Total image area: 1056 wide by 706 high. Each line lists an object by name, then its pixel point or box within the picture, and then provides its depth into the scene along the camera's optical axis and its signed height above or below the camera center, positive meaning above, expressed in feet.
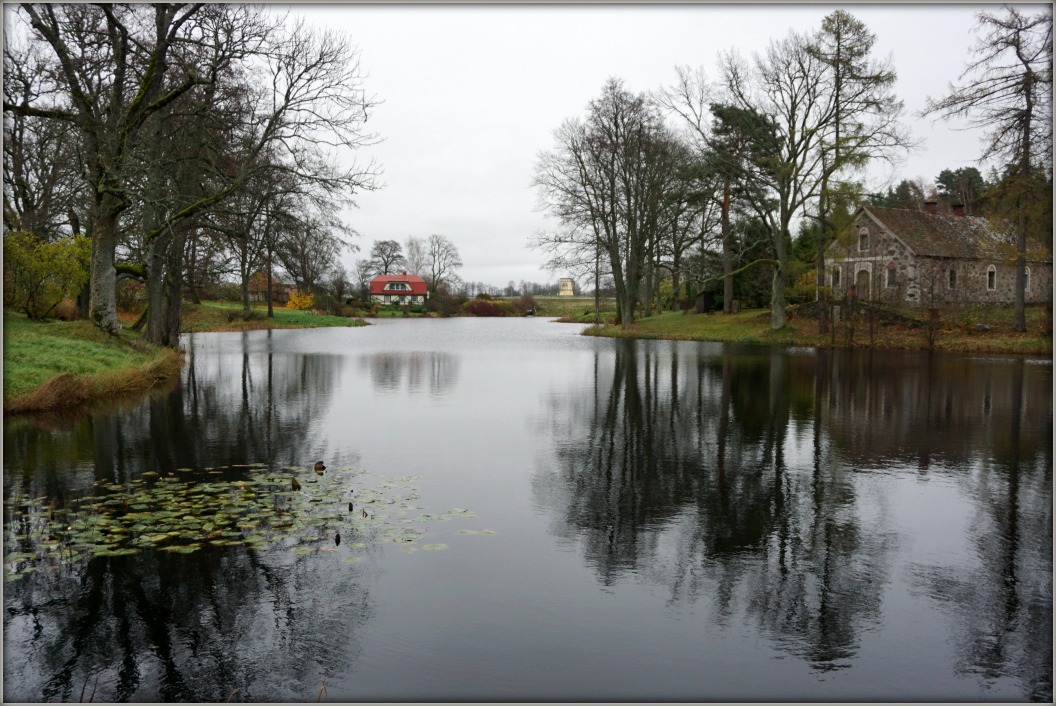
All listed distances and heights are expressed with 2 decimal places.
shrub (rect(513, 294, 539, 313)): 323.57 +6.93
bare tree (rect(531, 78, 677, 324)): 142.20 +26.56
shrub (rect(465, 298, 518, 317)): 310.86 +4.93
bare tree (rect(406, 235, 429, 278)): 393.70 +31.77
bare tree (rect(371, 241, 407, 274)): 379.10 +31.16
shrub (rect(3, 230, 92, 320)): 74.95 +4.61
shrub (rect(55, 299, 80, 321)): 91.61 +0.51
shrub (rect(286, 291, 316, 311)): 246.88 +5.23
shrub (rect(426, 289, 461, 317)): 296.71 +5.86
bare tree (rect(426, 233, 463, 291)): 378.32 +30.14
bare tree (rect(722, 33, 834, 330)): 112.47 +27.48
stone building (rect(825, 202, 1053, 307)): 143.95 +12.21
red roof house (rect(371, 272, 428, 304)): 351.97 +14.19
